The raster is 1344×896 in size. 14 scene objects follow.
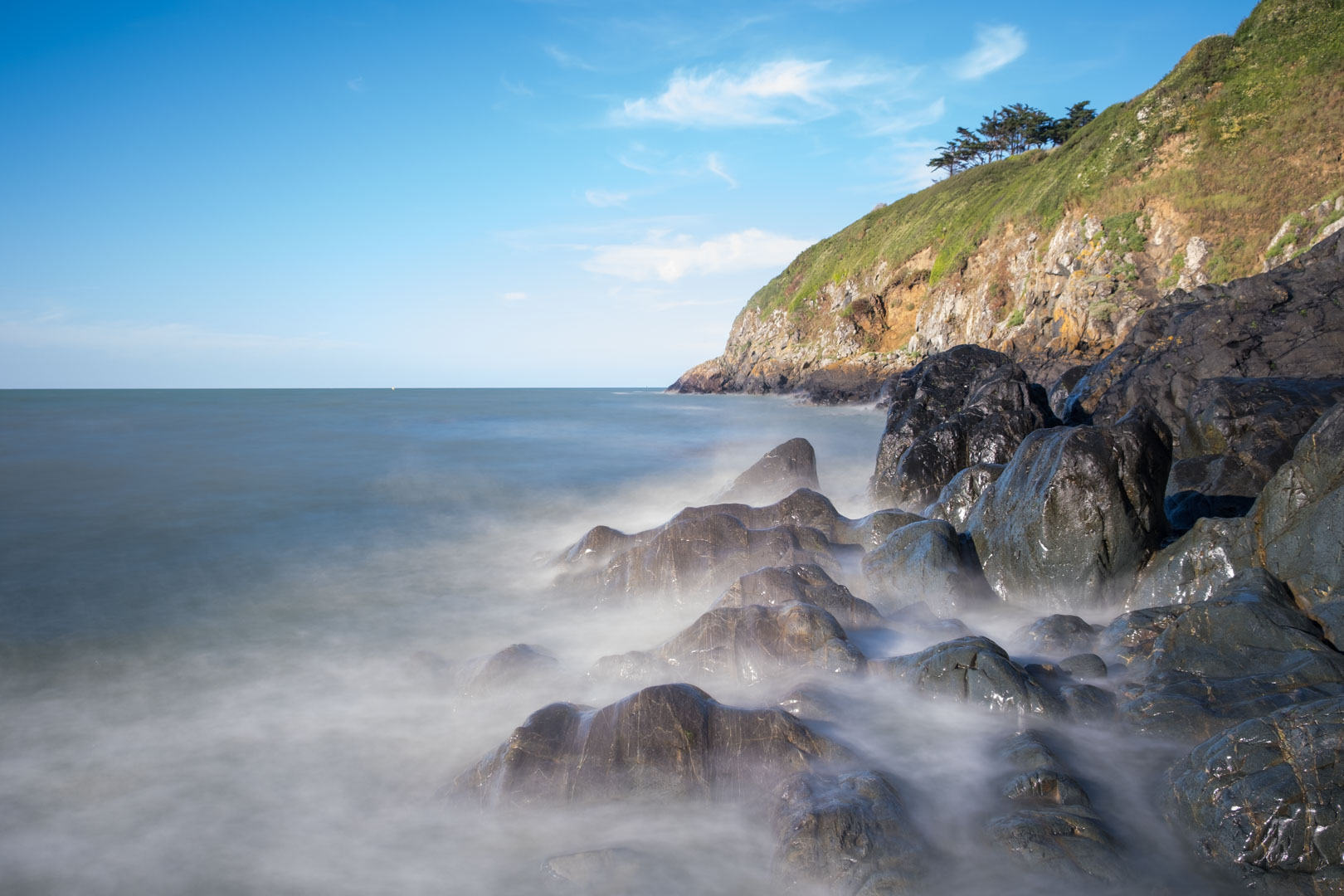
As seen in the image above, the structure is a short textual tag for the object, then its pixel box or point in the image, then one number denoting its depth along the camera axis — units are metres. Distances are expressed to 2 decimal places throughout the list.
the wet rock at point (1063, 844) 3.56
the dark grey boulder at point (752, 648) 5.83
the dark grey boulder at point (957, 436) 11.12
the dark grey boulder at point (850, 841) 3.61
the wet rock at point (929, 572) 7.25
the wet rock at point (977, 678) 4.96
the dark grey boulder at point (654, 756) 4.48
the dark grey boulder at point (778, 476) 12.62
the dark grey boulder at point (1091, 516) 6.90
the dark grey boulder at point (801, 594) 6.77
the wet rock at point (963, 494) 9.17
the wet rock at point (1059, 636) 5.93
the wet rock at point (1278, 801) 3.32
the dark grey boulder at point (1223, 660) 4.56
